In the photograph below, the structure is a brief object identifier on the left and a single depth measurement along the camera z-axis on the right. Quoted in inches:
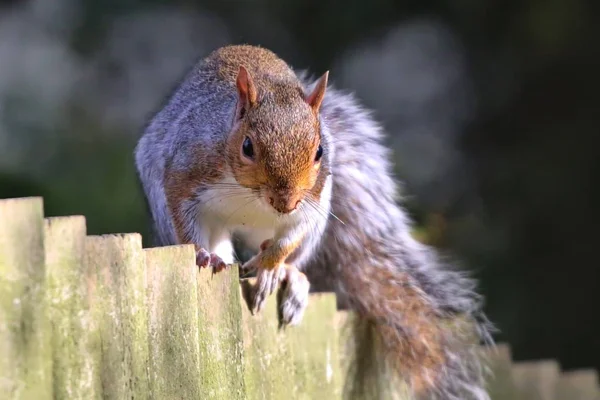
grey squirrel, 121.5
